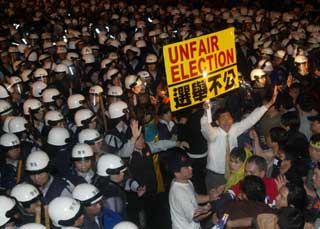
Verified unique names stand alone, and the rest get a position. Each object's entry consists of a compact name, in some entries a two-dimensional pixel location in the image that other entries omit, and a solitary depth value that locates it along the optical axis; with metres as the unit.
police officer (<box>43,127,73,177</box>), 8.34
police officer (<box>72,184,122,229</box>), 6.43
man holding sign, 8.34
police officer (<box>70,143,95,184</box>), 7.66
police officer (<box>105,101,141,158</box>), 8.24
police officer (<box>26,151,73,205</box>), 7.10
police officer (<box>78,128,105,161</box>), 8.36
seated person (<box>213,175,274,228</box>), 5.82
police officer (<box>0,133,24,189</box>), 7.97
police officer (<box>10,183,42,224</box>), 6.68
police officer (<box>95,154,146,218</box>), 6.88
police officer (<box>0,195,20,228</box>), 6.29
